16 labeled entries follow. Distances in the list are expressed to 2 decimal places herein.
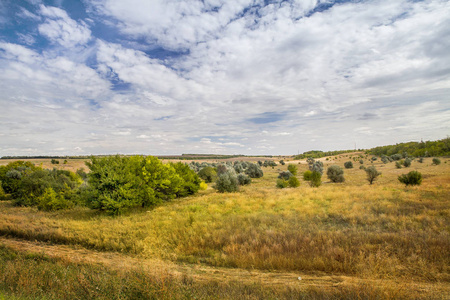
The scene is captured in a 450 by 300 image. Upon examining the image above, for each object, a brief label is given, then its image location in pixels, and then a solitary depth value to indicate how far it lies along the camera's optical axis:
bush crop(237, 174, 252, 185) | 35.80
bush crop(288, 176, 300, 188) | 30.83
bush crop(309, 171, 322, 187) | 29.49
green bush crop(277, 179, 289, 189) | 30.49
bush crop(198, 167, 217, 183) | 44.16
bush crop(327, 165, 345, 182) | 34.87
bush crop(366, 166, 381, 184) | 29.94
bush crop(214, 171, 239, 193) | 26.08
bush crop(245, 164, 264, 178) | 47.81
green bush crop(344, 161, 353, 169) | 62.22
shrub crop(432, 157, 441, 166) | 42.41
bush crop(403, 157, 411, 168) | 45.91
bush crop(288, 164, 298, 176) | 50.59
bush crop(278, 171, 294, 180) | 42.94
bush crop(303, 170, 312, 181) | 36.68
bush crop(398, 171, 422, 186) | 22.81
